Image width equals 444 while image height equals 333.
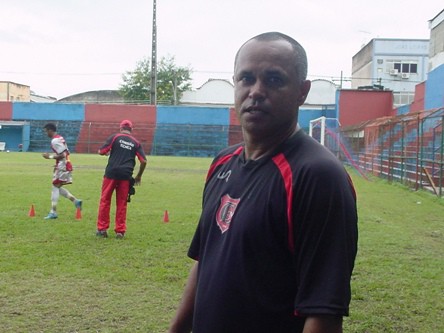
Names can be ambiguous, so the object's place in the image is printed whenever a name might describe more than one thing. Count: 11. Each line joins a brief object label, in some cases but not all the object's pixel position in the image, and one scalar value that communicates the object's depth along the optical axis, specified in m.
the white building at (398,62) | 60.88
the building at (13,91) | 82.00
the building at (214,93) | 69.88
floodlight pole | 52.78
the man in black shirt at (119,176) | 10.22
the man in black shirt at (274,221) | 2.11
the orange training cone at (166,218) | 12.47
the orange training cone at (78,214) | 12.66
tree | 80.38
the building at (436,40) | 41.78
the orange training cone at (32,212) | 12.86
